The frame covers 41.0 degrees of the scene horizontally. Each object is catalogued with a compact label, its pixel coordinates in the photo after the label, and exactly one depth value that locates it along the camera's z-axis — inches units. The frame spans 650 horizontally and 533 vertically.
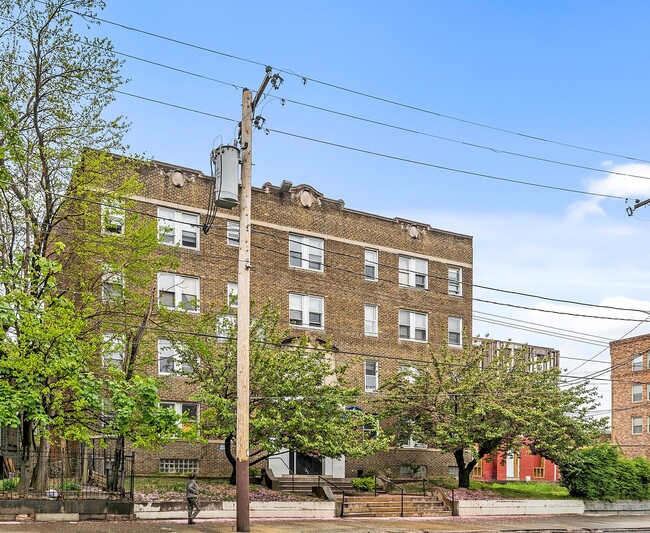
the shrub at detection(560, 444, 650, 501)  1512.1
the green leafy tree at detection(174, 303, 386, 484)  1141.7
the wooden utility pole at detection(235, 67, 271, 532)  871.7
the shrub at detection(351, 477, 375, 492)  1391.5
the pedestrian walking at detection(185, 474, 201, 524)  987.9
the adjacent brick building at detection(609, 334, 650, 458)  2645.2
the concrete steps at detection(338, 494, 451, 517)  1229.1
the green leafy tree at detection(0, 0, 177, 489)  927.7
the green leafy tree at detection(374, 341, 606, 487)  1378.0
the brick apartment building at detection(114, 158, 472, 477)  1427.2
